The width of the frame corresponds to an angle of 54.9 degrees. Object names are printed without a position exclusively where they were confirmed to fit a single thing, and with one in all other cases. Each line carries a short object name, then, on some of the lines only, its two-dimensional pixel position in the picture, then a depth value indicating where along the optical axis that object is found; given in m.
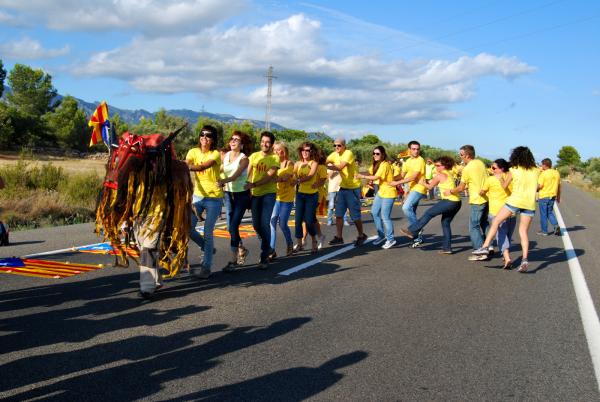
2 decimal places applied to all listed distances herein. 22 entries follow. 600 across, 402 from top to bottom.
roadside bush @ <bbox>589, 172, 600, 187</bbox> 68.19
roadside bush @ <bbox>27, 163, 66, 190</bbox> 17.20
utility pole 65.88
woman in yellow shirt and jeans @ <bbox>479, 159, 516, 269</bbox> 9.46
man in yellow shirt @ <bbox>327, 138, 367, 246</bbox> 10.37
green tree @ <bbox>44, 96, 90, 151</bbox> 60.59
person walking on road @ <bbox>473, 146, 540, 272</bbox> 8.70
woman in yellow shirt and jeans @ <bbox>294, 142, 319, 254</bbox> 9.69
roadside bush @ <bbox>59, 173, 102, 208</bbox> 16.85
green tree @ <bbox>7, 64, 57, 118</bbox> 70.56
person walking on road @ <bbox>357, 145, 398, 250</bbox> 10.63
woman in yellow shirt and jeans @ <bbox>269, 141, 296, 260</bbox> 9.52
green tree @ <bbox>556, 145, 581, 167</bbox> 157.62
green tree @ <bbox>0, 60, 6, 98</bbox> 70.54
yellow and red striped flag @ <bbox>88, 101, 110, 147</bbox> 7.83
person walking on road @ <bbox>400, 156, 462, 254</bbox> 10.01
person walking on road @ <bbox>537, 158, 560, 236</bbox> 14.28
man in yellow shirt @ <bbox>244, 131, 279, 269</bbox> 8.03
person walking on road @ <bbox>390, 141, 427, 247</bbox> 10.59
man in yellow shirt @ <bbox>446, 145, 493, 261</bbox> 9.76
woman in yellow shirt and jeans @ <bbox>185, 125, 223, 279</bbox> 7.39
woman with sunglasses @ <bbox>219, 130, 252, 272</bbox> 7.71
